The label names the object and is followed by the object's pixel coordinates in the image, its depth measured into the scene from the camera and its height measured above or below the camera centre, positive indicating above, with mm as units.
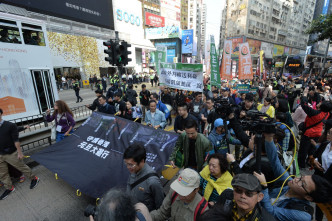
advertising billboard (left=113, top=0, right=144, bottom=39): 32334 +9612
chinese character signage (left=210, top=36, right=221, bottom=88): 6567 -220
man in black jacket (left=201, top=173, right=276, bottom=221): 1451 -1183
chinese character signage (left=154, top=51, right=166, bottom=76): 8805 +460
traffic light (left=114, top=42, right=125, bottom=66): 7214 +536
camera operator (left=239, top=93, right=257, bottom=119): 5206 -1134
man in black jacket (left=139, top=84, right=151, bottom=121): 8758 -1586
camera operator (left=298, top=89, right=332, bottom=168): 3949 -1422
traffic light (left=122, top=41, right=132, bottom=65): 7373 +545
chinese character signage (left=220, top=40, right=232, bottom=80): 9740 +59
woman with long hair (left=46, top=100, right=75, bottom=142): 4793 -1458
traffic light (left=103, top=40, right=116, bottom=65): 7079 +612
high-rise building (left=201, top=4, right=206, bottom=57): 120388 +28808
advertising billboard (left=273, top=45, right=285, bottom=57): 58234 +4499
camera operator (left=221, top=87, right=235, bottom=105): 6838 -1170
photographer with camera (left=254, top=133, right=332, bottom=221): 1523 -1255
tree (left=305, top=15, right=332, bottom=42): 16156 +3420
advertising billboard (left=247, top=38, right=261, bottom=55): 49556 +5147
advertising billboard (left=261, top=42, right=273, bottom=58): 53419 +4788
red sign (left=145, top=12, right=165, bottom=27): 51375 +13755
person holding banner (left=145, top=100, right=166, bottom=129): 4816 -1469
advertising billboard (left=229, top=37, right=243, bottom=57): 45062 +5627
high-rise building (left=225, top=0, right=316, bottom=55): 47788 +13394
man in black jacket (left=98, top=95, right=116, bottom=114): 5742 -1354
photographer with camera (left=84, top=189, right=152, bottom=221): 1207 -1002
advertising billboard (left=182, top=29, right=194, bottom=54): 52472 +7291
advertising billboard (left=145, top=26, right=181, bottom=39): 50844 +9763
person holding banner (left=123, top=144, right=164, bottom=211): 2094 -1418
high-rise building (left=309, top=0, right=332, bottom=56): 61450 +7089
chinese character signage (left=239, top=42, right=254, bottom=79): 9828 +45
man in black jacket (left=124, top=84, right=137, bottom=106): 8445 -1459
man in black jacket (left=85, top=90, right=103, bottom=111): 6241 -1316
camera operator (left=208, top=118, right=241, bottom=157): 3284 -1428
